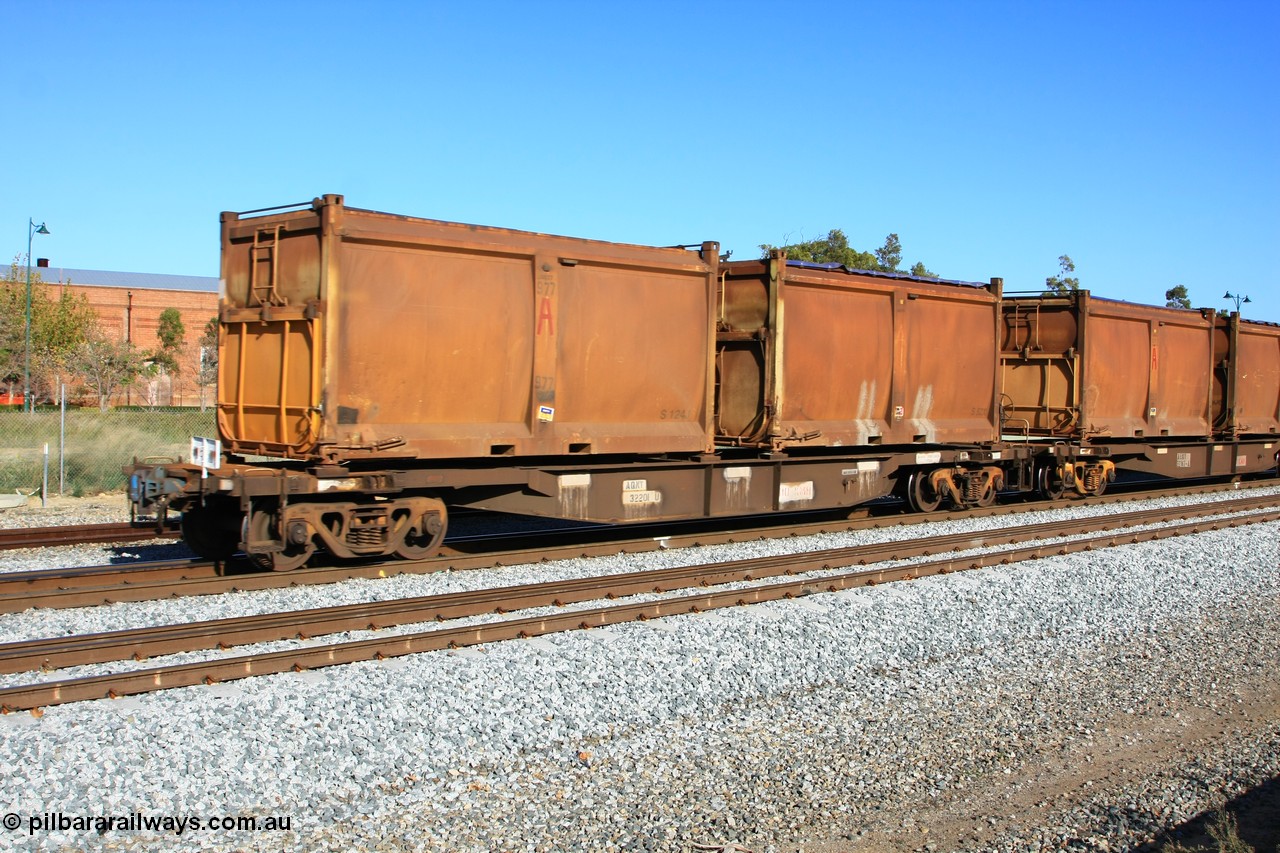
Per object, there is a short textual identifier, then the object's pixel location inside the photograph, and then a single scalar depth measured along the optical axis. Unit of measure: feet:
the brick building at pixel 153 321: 200.95
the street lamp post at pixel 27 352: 100.01
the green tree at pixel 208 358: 173.37
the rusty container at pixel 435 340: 32.96
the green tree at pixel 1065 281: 154.51
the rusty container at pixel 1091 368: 59.16
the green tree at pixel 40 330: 136.56
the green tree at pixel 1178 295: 201.51
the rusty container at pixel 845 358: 44.24
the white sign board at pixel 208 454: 32.40
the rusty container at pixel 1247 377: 71.82
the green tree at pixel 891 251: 144.25
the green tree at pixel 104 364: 143.43
